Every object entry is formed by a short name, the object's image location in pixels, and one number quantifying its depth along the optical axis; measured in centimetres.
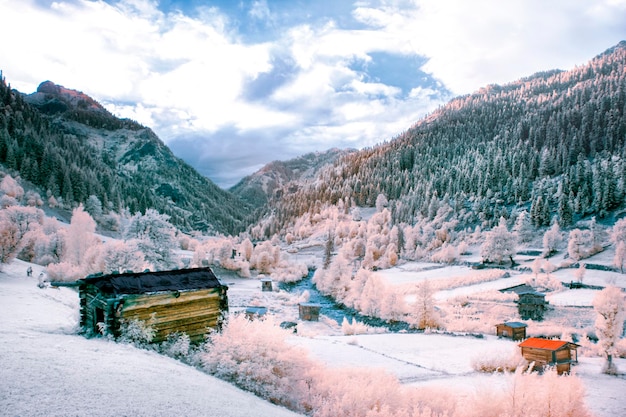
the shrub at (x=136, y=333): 1711
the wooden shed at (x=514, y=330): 4159
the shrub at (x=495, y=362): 2691
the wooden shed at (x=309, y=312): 5379
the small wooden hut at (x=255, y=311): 4471
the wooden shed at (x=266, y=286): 7681
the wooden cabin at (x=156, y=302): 1764
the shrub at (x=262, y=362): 1488
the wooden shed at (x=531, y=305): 5031
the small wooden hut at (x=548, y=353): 2702
